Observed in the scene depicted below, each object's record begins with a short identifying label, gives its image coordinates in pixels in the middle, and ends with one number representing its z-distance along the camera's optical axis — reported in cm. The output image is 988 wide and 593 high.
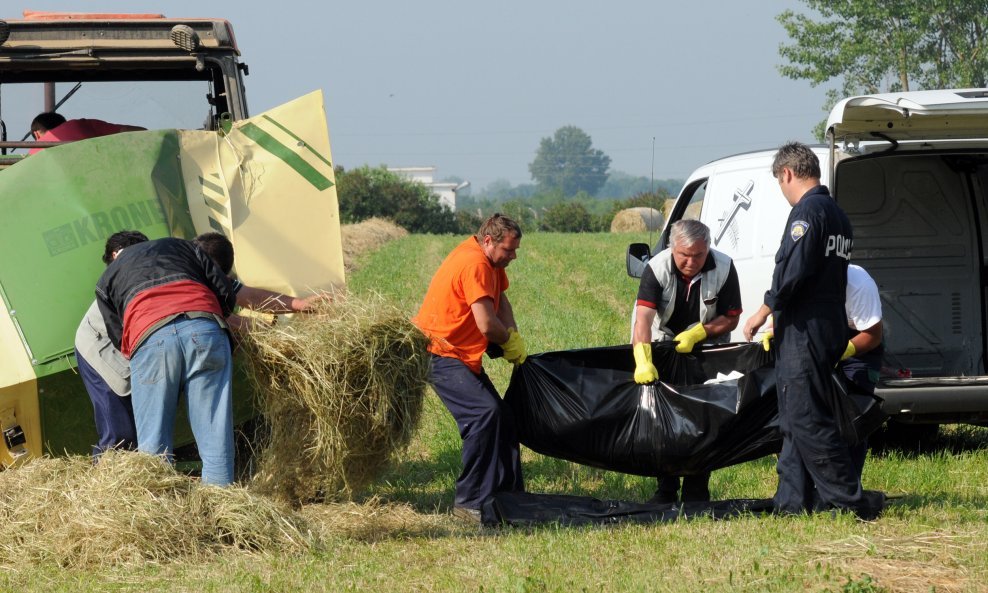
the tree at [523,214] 12840
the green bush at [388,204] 10412
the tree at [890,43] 8450
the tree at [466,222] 11644
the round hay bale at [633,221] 8337
